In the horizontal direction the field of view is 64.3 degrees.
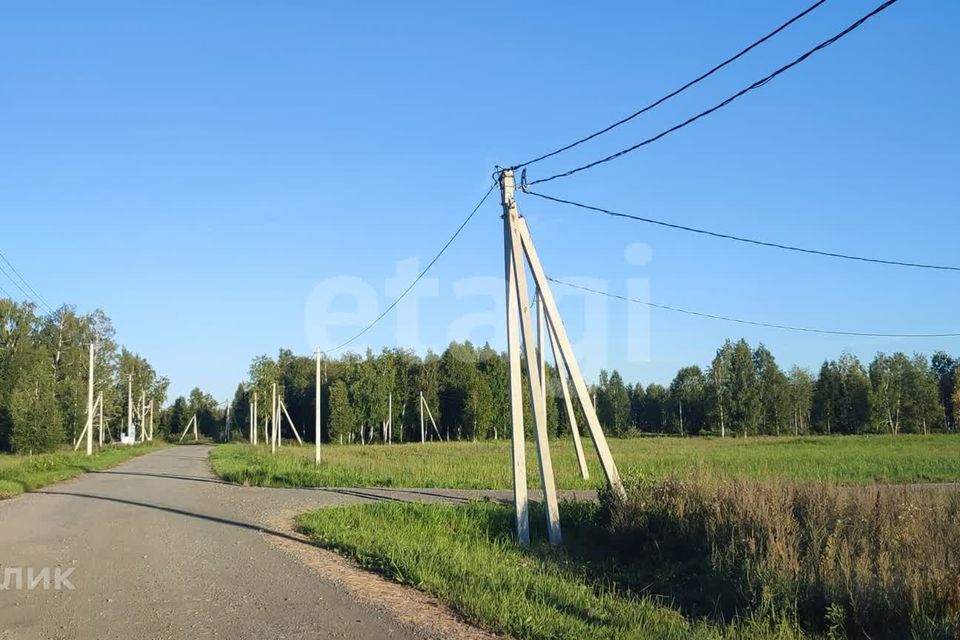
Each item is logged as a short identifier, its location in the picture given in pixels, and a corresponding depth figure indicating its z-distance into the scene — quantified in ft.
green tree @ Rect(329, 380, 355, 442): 266.77
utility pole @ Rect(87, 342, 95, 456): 141.28
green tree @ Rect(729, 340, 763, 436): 291.17
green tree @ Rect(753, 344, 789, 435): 297.12
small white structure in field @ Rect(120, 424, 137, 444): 221.25
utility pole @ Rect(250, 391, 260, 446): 220.47
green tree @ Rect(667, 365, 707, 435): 339.75
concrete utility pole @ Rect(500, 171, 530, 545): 40.11
